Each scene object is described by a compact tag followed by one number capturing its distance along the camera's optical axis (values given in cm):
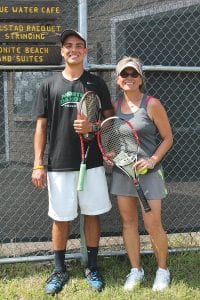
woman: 381
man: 388
